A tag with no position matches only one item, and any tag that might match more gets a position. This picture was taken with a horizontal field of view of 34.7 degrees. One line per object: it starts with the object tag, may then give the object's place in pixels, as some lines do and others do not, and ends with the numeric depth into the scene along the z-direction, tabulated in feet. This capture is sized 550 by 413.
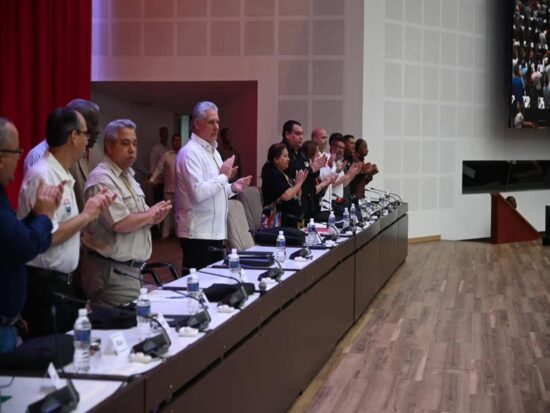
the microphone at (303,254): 16.21
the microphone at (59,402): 6.40
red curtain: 27.35
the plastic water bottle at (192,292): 10.66
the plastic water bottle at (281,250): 15.75
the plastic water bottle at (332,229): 19.40
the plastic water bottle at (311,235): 18.52
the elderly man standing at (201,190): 15.61
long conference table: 7.96
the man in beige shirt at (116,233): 11.89
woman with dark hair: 20.18
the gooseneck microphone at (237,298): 11.00
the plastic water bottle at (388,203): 30.52
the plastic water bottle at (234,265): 13.41
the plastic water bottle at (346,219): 21.74
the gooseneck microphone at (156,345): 8.18
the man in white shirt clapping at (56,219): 10.34
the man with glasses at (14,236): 8.13
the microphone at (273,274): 13.47
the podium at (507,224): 43.14
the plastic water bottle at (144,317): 8.95
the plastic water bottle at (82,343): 7.68
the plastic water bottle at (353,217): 21.81
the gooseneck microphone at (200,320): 9.57
